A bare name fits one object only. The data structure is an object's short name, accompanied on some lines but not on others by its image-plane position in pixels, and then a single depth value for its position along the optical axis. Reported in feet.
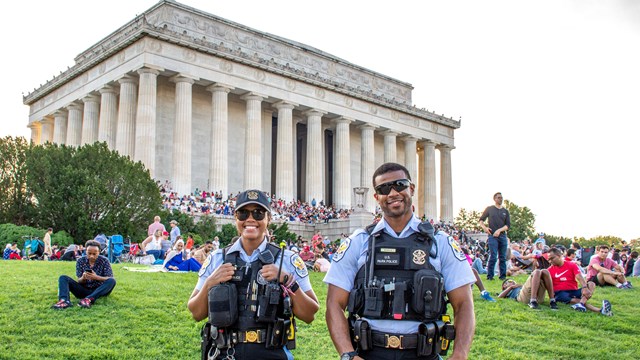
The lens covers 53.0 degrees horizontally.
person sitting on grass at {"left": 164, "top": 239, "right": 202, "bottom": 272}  64.49
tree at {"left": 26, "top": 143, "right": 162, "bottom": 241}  102.17
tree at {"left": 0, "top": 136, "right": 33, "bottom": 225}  108.78
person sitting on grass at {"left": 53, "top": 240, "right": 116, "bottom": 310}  38.70
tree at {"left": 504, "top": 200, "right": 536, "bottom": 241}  301.43
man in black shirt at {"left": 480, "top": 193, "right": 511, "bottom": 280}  55.98
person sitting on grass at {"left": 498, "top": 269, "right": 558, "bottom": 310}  45.98
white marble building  158.92
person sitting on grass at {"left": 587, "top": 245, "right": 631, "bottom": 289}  60.56
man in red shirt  46.96
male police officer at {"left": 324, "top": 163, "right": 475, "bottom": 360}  15.72
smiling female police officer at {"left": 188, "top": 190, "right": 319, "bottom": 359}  16.81
